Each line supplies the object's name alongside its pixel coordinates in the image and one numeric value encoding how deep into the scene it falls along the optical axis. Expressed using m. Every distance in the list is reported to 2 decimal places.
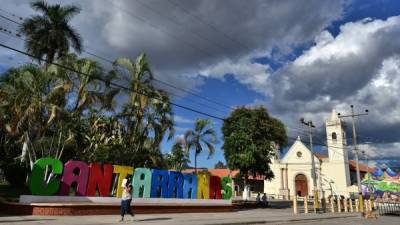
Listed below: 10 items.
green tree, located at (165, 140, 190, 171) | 41.07
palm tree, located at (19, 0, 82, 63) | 27.36
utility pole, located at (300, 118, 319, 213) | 27.67
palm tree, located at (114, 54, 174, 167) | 24.45
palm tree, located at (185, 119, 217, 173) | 34.91
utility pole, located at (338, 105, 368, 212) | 34.79
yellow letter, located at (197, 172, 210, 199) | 24.14
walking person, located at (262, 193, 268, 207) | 34.27
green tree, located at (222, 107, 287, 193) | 32.19
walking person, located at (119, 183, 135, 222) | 14.69
